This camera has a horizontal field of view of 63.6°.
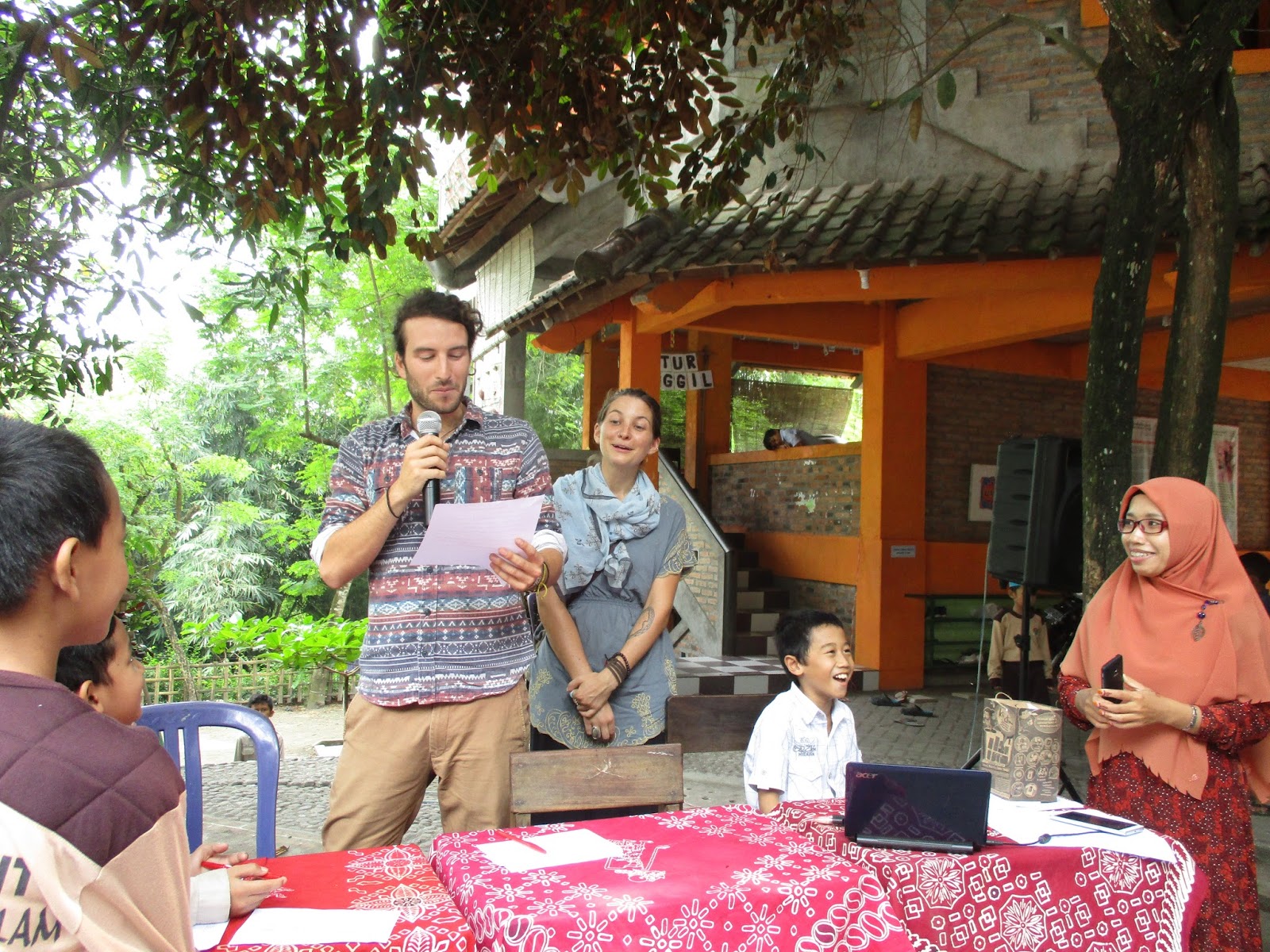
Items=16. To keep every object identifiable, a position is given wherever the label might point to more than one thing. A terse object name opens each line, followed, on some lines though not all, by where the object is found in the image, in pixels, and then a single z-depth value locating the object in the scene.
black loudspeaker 5.98
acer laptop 2.35
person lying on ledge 12.12
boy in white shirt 3.11
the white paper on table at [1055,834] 2.46
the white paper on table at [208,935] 1.70
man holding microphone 2.57
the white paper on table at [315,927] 1.71
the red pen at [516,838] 2.26
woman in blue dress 3.17
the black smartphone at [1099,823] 2.61
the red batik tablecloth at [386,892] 1.75
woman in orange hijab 3.04
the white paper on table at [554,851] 2.14
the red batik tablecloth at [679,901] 1.86
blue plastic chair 2.65
